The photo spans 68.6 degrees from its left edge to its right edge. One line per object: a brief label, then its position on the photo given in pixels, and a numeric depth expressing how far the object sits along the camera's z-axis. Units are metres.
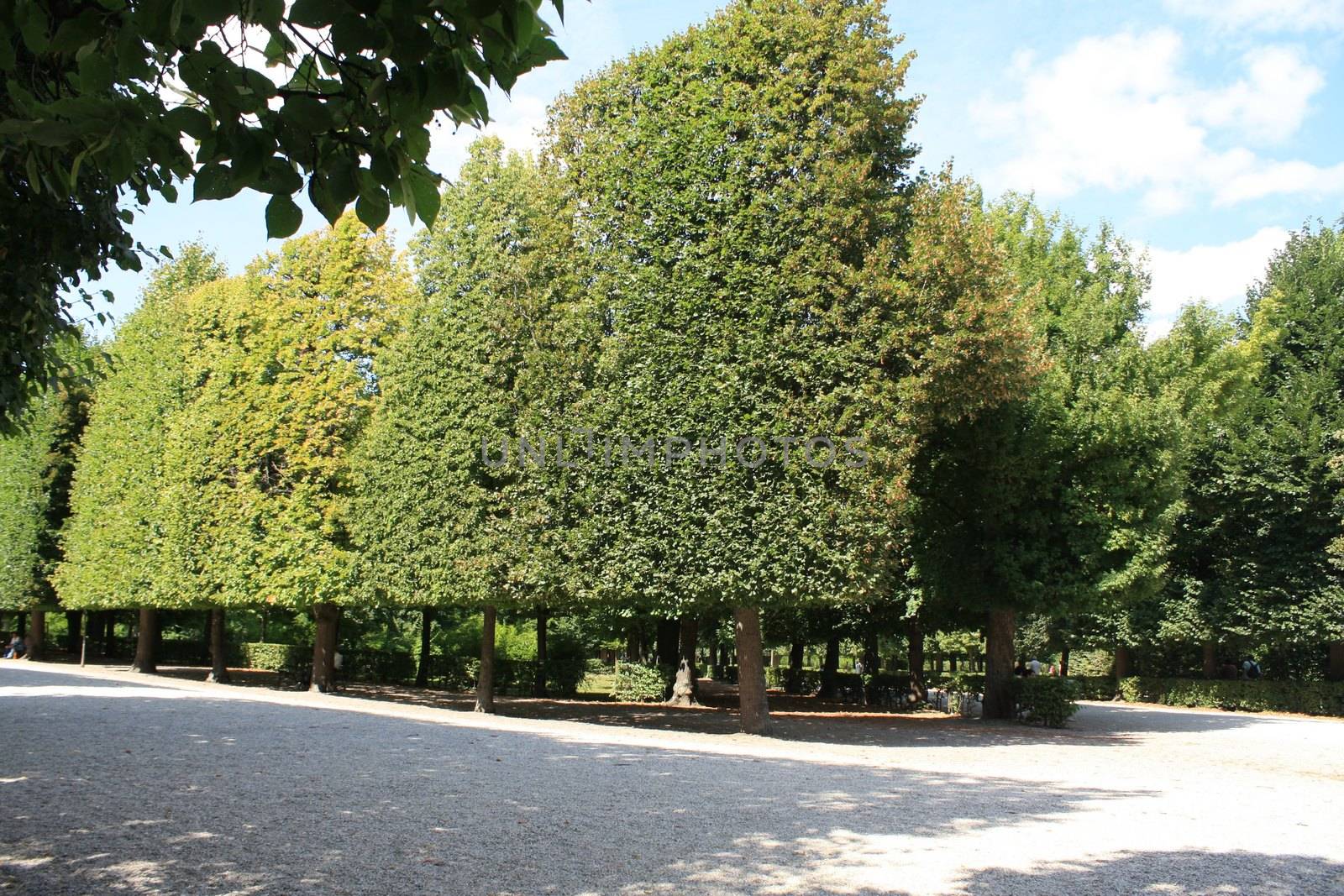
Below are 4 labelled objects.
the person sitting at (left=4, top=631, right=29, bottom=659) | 39.19
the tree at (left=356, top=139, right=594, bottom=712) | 19.62
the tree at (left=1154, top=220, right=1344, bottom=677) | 30.42
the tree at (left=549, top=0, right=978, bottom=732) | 16.98
